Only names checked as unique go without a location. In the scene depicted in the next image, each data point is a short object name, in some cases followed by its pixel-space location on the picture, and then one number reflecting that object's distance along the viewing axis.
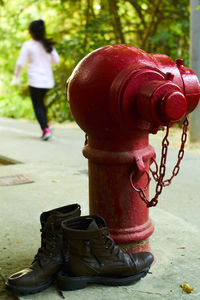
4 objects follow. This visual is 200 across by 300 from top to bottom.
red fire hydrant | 2.11
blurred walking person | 7.04
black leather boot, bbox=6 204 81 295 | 2.14
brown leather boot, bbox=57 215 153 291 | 2.14
